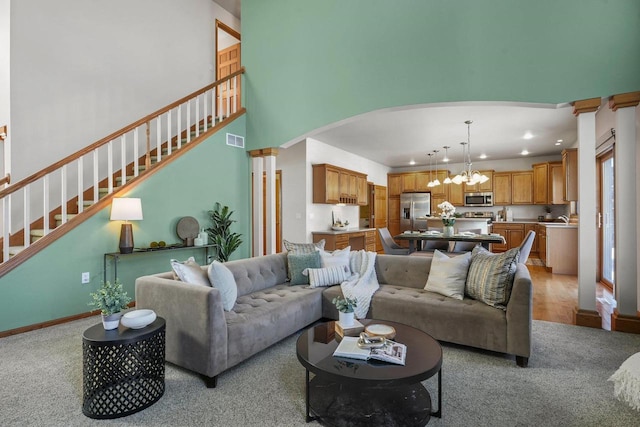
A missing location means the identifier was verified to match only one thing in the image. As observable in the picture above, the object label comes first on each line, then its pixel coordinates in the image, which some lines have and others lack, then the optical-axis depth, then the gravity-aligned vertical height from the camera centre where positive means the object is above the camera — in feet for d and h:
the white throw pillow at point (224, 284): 9.20 -1.95
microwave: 31.01 +1.23
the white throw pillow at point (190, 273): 8.92 -1.61
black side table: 6.66 -3.25
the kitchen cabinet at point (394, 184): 35.37 +3.05
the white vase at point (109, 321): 7.09 -2.28
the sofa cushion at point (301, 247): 13.20 -1.37
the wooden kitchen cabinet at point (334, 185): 22.33 +2.04
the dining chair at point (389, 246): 19.28 -1.96
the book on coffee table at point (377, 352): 6.19 -2.68
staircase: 11.99 +1.74
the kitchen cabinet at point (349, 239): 22.17 -1.87
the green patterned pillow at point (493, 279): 9.38 -1.94
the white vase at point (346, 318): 7.78 -2.47
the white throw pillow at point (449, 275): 10.42 -2.04
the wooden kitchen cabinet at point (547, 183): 26.76 +2.40
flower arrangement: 18.62 -0.11
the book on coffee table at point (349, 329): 7.52 -2.69
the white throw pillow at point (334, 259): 12.68 -1.76
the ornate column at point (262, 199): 19.15 +0.88
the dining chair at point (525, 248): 12.42 -1.41
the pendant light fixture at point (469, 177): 21.58 +2.29
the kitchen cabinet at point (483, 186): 30.99 +2.43
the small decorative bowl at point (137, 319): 7.04 -2.23
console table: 13.75 -1.66
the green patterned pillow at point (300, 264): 12.52 -1.93
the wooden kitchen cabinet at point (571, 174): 22.62 +2.53
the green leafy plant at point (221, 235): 17.71 -1.12
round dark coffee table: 5.73 -2.88
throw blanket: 10.82 -2.48
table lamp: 13.34 +0.04
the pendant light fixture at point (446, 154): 25.21 +5.07
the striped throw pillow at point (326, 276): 12.10 -2.29
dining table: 17.31 -1.37
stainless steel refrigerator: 33.35 +0.27
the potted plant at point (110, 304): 7.11 -1.93
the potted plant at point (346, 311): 7.77 -2.30
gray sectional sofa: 7.84 -2.80
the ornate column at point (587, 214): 11.64 -0.11
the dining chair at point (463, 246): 18.76 -1.92
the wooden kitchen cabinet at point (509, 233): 28.66 -1.85
